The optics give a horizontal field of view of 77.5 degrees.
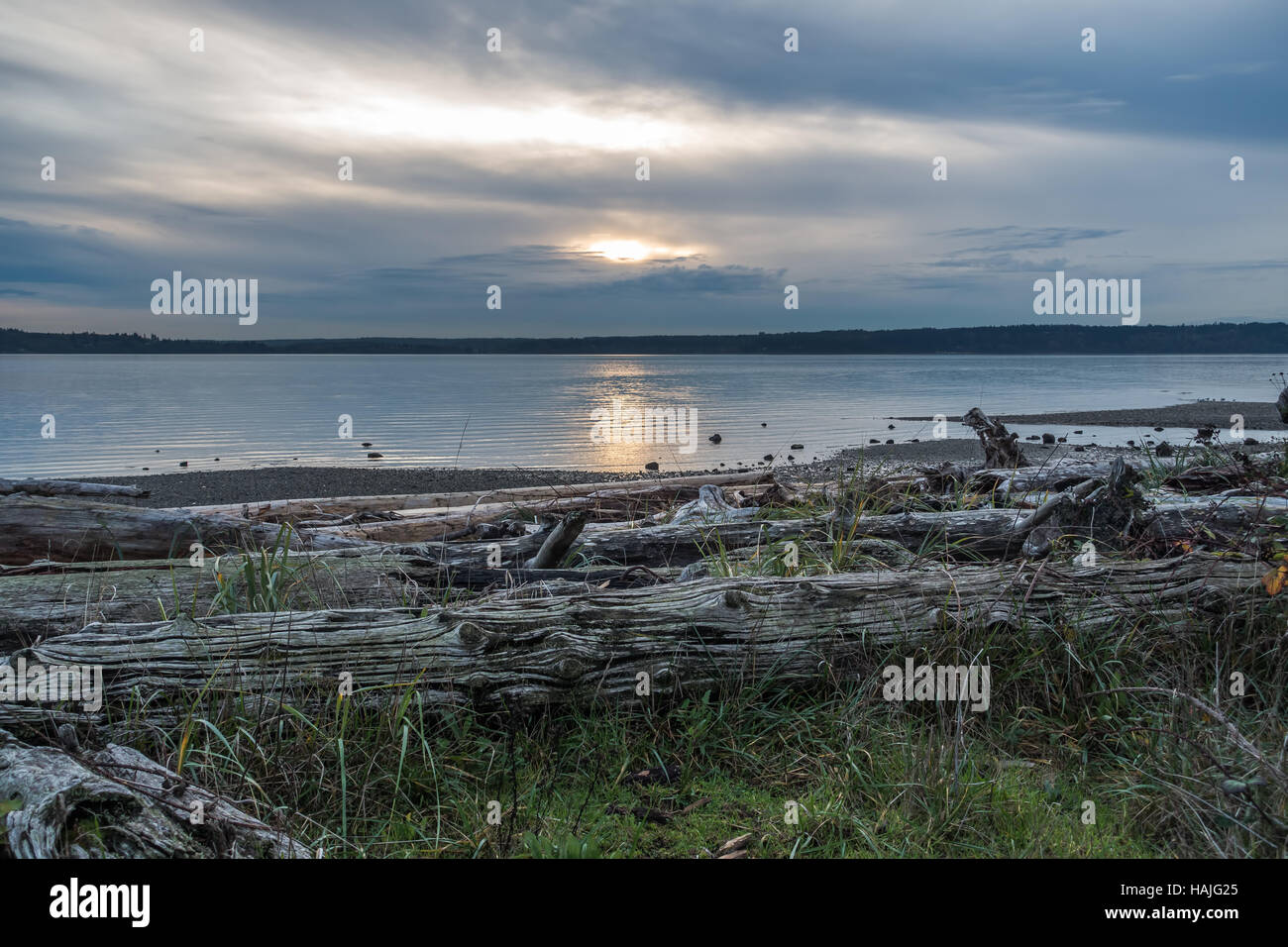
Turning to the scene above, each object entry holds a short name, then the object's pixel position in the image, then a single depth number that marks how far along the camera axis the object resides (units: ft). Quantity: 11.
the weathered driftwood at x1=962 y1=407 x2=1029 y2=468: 31.89
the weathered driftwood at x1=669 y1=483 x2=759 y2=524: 21.03
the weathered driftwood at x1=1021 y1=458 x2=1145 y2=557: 17.78
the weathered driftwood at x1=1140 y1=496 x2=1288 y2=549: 16.90
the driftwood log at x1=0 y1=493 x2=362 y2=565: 18.95
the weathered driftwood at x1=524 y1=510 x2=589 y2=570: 16.57
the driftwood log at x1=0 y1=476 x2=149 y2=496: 29.81
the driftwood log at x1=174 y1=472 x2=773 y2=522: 29.43
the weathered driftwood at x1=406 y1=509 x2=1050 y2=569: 18.44
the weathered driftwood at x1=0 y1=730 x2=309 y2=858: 7.22
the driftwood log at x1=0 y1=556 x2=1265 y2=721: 11.16
